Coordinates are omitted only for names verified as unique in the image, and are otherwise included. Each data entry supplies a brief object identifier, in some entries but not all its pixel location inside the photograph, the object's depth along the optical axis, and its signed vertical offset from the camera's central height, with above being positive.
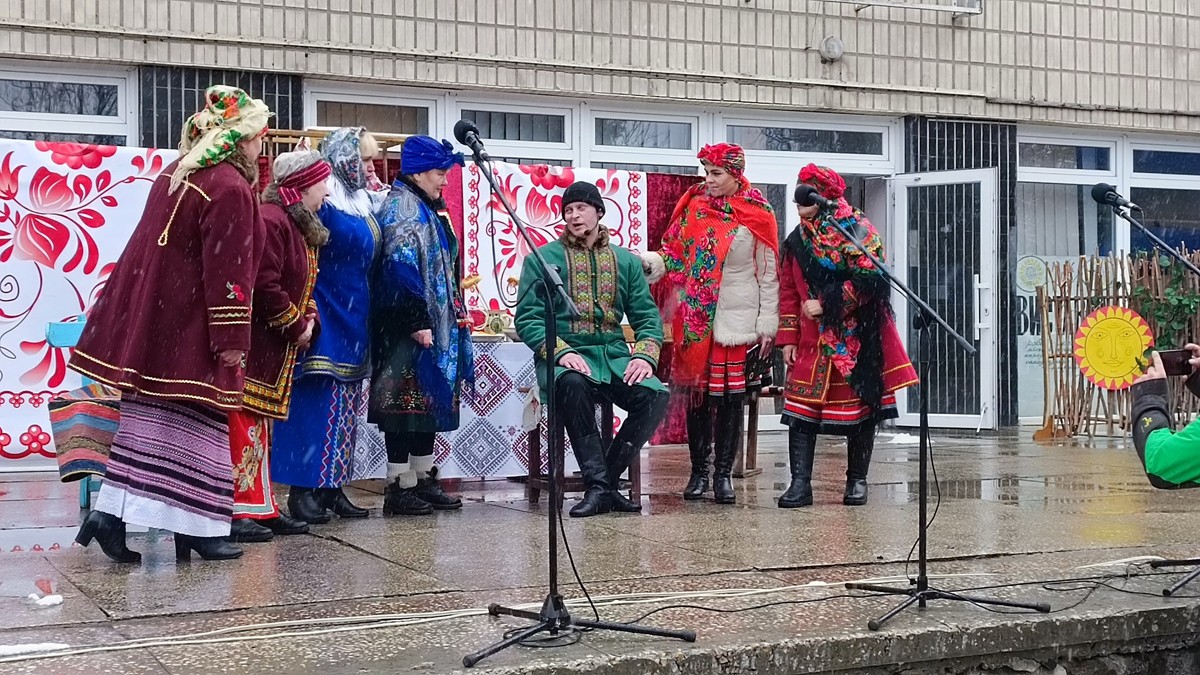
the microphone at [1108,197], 5.71 +0.57
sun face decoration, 11.32 -0.01
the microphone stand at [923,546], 4.91 -0.66
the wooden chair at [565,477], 7.64 -0.66
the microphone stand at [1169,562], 5.37 -0.83
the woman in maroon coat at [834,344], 7.41 +0.01
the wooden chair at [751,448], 9.00 -0.63
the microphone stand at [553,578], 4.32 -0.67
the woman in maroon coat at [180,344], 5.48 +0.02
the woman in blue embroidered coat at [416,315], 7.01 +0.16
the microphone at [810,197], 5.51 +0.58
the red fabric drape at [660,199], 10.29 +1.03
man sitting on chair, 7.19 +0.01
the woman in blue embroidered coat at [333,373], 6.76 -0.11
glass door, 12.88 +0.60
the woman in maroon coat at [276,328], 6.09 +0.09
